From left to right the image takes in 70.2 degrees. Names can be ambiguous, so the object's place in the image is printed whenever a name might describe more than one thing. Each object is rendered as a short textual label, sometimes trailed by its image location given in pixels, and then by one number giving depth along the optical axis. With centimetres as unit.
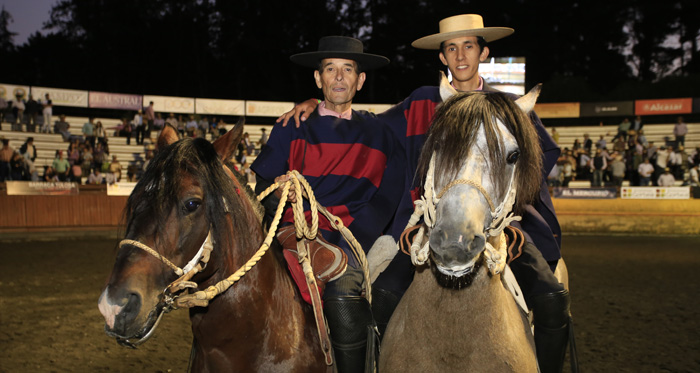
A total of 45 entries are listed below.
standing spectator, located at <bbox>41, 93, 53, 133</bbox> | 2366
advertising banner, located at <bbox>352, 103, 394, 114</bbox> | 2816
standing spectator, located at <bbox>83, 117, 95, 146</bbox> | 2281
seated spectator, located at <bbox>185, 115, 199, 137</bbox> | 2642
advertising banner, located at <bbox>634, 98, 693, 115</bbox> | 2881
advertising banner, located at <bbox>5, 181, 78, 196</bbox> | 1520
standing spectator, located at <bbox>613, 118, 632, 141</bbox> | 2520
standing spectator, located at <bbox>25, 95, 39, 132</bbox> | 2331
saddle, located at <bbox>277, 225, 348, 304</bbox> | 273
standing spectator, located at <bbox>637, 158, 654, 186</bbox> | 1941
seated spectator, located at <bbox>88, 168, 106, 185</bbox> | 1875
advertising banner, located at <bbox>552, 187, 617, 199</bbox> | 1755
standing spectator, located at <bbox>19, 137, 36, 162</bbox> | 1872
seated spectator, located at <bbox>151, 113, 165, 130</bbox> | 2708
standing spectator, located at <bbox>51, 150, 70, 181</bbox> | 1858
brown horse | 203
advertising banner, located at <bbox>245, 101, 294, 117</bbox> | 3152
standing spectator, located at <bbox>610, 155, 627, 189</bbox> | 2004
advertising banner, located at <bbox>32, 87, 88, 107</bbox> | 2550
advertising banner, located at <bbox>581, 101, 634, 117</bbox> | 3062
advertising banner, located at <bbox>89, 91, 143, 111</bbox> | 2825
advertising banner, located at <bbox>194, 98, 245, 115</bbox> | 3036
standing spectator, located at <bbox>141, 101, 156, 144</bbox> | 2694
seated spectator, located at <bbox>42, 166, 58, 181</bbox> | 1764
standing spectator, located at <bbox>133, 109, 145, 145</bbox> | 2584
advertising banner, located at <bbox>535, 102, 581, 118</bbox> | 3162
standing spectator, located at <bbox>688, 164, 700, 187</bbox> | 1903
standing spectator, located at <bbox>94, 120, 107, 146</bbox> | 2367
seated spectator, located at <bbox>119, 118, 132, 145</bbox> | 2564
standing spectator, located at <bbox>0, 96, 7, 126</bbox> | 2256
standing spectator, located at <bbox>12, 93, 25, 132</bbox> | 2291
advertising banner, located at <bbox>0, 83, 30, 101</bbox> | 2352
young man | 276
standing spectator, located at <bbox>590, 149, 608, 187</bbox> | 1960
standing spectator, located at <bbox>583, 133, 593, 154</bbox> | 2429
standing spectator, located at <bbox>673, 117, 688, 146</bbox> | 2403
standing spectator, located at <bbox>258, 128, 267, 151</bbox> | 2680
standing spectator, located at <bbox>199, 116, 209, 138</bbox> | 2766
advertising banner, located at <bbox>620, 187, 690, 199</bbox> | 1684
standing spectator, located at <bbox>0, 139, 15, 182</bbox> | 1705
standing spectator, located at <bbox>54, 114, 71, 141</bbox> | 2355
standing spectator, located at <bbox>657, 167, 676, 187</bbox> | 1872
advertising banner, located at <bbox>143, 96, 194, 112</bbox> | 2933
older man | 310
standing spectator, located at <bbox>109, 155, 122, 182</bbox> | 2054
